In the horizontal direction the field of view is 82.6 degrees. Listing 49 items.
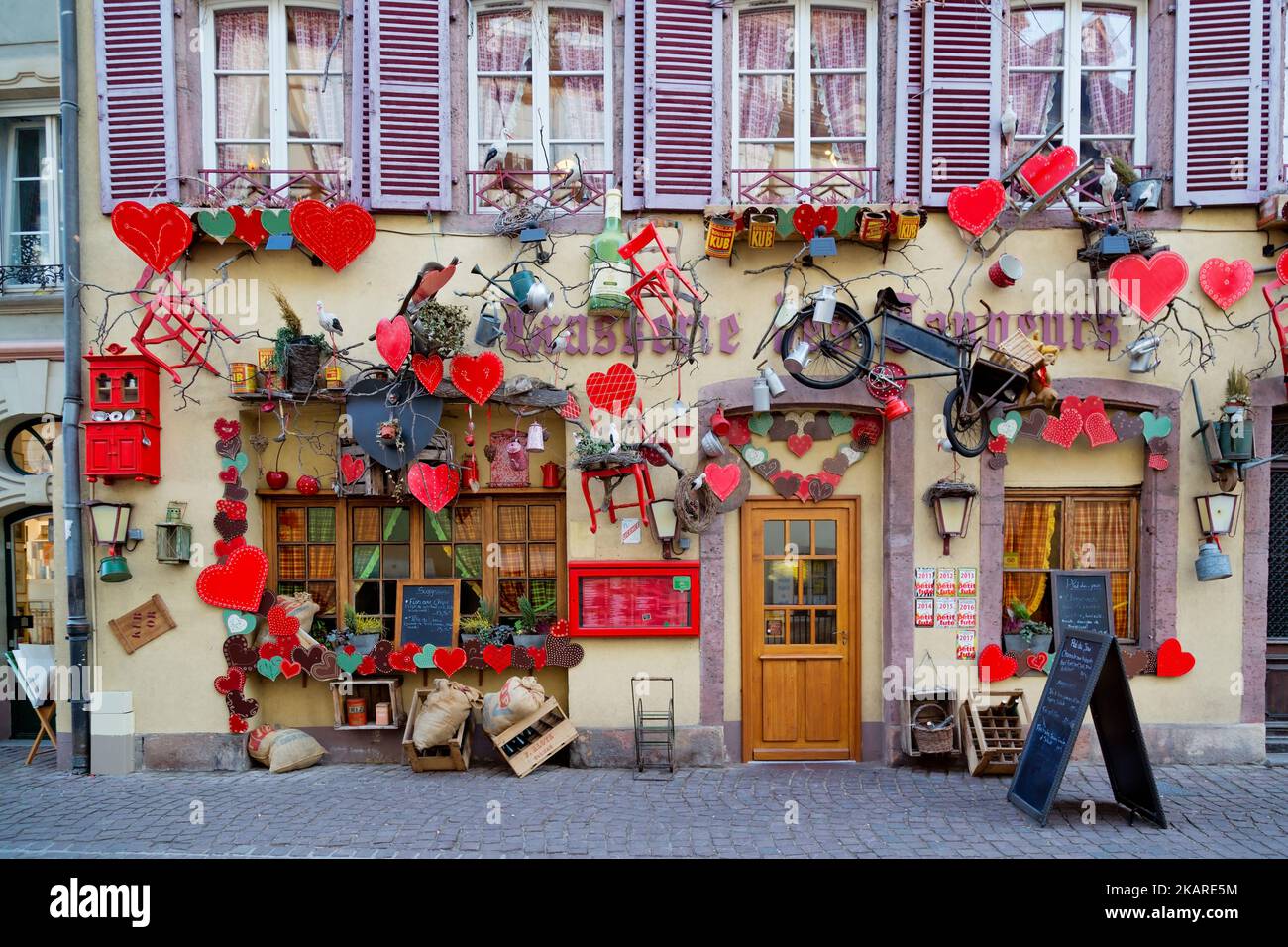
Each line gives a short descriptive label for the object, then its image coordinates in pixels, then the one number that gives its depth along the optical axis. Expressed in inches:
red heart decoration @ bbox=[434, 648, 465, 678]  244.5
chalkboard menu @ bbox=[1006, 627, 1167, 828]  193.8
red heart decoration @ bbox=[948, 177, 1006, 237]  234.7
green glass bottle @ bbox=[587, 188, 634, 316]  232.2
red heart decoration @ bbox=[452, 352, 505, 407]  229.3
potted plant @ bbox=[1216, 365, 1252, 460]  230.7
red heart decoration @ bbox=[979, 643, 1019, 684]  240.7
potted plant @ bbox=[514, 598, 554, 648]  246.1
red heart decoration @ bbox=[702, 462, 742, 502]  234.5
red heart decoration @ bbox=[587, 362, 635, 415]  238.2
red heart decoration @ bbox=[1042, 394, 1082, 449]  238.2
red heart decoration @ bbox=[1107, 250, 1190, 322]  234.1
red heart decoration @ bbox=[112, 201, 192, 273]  232.5
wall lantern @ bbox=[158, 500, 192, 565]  241.0
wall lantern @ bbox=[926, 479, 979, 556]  236.2
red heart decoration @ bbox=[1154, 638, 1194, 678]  241.0
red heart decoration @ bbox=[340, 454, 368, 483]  236.1
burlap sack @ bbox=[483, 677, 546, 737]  231.3
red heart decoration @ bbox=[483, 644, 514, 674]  243.0
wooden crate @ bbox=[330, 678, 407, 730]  245.3
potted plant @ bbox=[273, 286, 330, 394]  233.5
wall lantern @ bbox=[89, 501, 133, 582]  236.7
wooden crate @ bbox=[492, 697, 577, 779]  231.3
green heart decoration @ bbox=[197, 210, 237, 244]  233.5
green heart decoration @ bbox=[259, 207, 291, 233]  234.8
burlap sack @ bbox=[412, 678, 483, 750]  233.5
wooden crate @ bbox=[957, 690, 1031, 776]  226.4
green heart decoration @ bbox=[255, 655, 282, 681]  243.8
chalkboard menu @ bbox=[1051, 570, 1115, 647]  248.1
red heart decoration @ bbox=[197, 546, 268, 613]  243.6
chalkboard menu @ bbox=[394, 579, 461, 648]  250.1
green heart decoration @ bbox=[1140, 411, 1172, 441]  239.1
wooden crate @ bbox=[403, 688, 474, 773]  234.5
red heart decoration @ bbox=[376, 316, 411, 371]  225.0
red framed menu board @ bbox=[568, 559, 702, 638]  240.8
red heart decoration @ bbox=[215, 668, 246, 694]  243.3
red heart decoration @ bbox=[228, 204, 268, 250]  233.9
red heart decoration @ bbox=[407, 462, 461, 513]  235.6
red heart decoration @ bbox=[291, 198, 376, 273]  234.7
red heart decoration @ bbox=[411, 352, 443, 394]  228.5
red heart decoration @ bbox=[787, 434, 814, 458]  246.1
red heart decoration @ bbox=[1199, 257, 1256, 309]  236.4
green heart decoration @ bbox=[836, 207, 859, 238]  232.1
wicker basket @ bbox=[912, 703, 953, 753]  229.3
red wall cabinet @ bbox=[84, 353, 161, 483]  235.5
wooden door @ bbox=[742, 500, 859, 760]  248.5
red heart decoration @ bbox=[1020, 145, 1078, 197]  227.9
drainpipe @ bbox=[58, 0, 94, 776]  241.3
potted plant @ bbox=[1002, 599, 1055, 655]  243.8
